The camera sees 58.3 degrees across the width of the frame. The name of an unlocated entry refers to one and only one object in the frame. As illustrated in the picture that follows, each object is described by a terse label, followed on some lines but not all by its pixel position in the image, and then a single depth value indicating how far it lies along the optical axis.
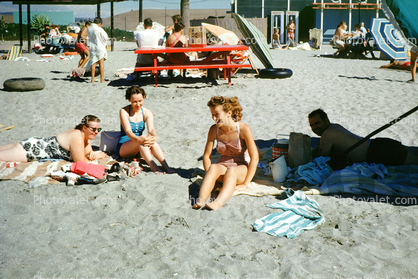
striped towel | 3.13
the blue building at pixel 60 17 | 63.97
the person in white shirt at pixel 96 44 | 9.47
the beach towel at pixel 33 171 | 4.02
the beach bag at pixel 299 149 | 4.23
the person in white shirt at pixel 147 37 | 9.84
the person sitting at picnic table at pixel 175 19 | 9.72
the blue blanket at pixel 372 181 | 3.74
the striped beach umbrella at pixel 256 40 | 10.68
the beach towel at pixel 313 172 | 4.02
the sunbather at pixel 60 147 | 4.32
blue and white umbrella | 12.71
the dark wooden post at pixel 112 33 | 19.19
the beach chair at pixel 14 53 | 15.03
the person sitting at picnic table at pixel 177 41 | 9.51
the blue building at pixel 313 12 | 27.28
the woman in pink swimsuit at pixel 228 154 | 3.61
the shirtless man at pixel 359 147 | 4.12
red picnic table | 8.88
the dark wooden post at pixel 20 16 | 16.92
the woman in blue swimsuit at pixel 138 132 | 4.40
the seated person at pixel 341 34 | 18.23
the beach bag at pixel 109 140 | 5.00
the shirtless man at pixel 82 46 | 11.16
